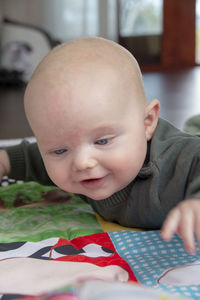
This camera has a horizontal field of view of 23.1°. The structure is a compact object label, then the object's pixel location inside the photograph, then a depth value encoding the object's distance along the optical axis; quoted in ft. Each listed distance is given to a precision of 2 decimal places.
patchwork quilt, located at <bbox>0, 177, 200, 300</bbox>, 1.94
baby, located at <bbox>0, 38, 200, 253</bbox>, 2.25
